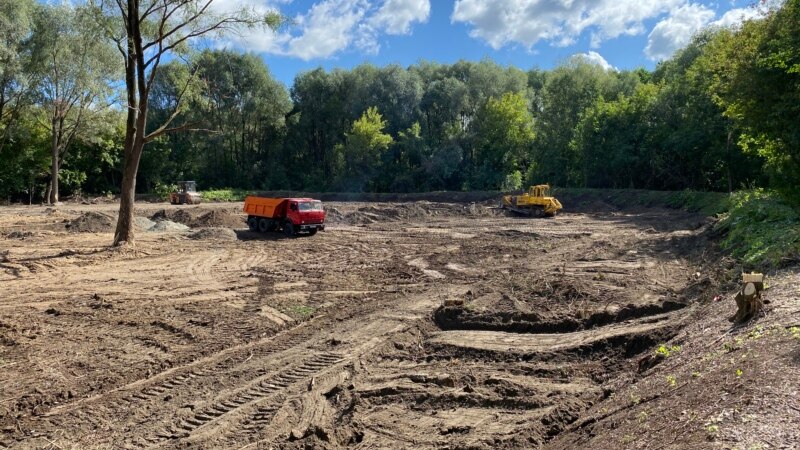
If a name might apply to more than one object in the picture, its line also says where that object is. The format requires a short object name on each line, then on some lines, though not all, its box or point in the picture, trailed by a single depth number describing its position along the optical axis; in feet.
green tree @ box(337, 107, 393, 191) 171.22
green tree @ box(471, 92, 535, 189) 163.94
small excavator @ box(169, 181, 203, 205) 144.25
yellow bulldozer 114.93
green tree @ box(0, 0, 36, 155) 102.27
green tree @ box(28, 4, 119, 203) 113.70
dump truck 85.46
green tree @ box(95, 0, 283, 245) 64.49
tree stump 23.74
